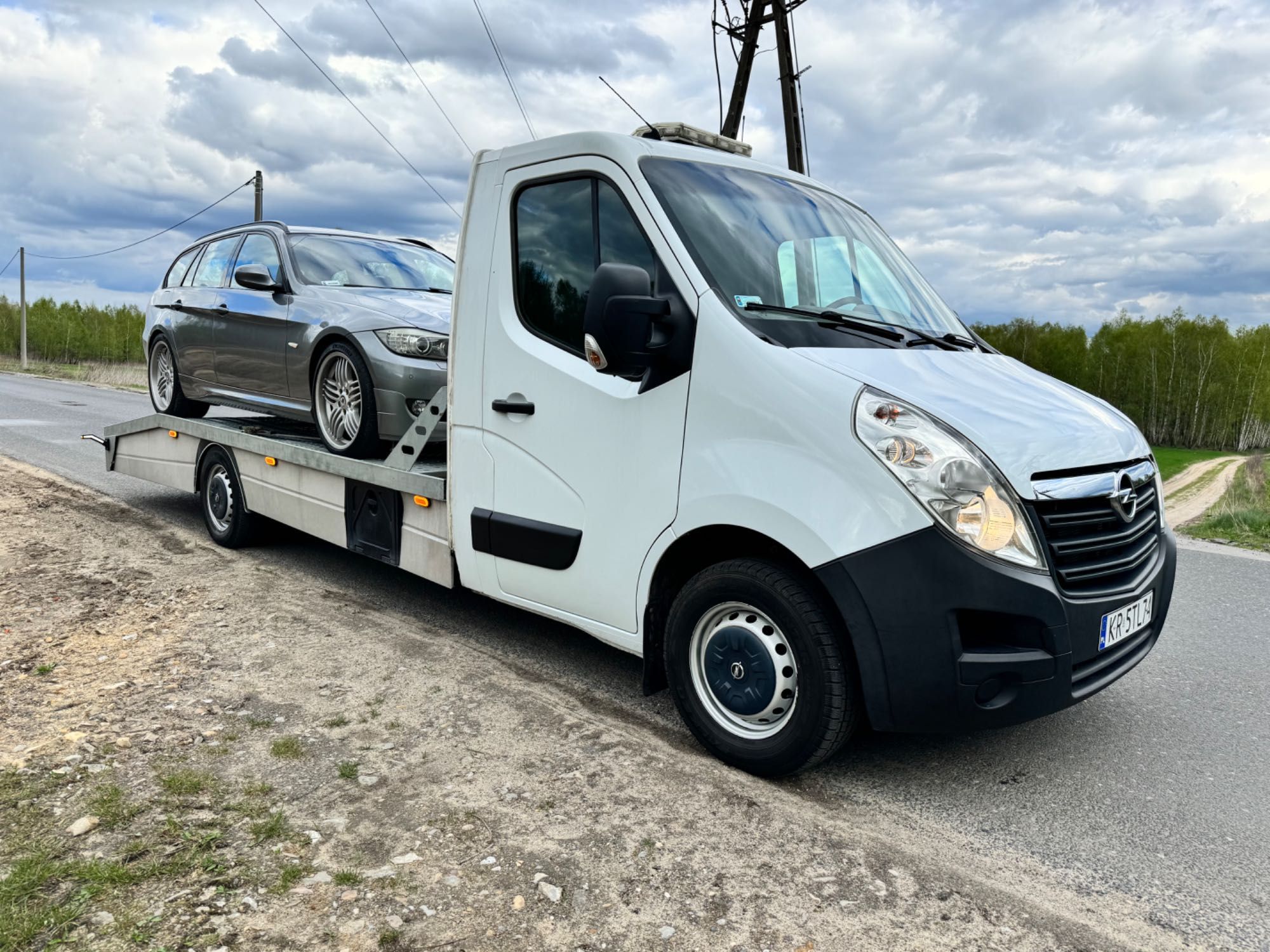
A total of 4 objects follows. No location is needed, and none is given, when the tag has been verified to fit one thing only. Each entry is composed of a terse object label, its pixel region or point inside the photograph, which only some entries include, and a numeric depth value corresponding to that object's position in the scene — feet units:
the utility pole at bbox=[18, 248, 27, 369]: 176.86
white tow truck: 9.52
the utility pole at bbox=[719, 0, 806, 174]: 43.11
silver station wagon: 17.66
